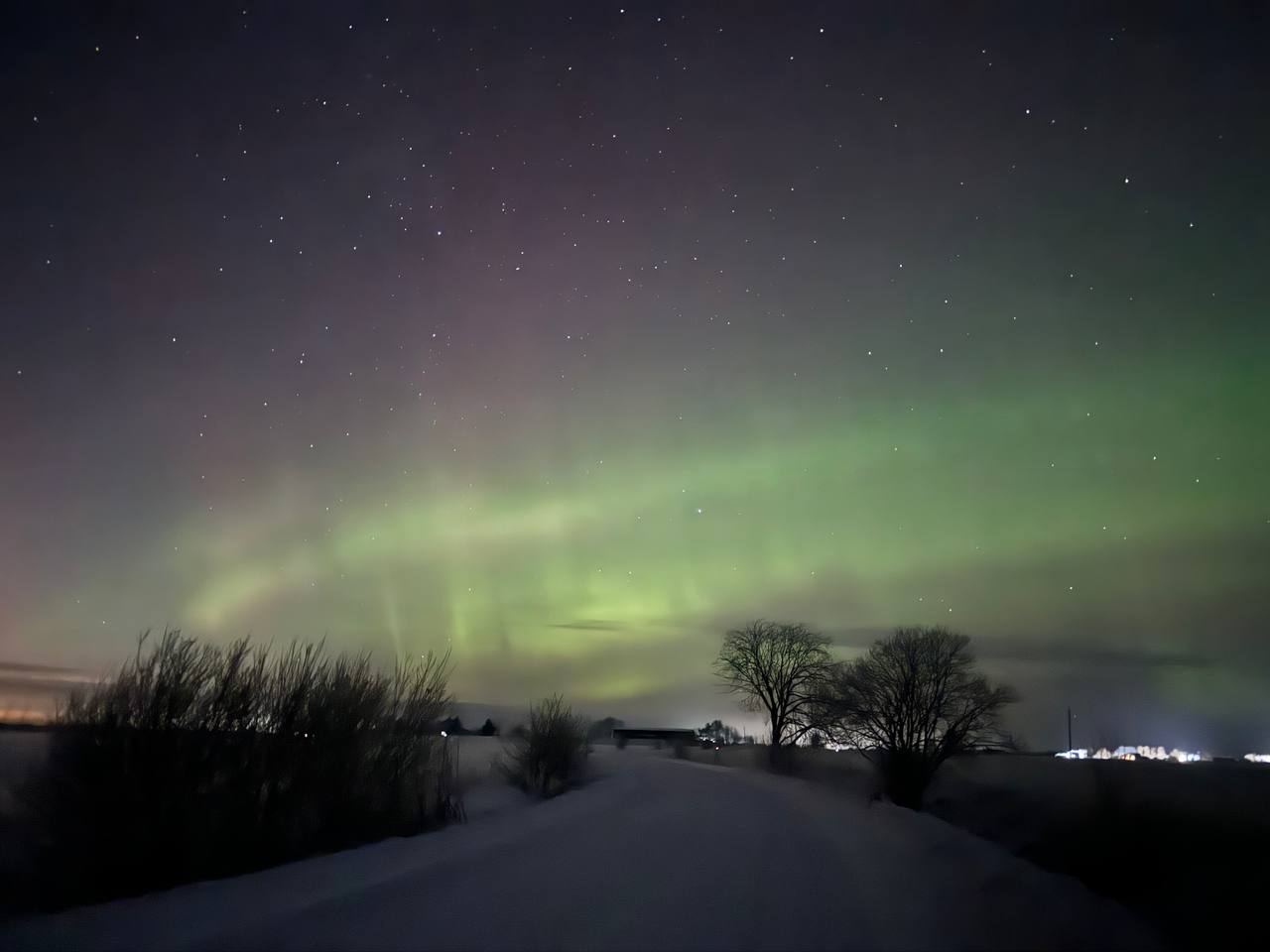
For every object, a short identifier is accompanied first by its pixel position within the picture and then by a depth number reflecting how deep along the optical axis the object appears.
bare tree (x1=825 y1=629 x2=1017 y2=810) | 40.88
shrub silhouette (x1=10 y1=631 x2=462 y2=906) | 10.22
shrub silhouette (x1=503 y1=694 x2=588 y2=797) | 25.06
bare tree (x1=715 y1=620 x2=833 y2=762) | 69.38
